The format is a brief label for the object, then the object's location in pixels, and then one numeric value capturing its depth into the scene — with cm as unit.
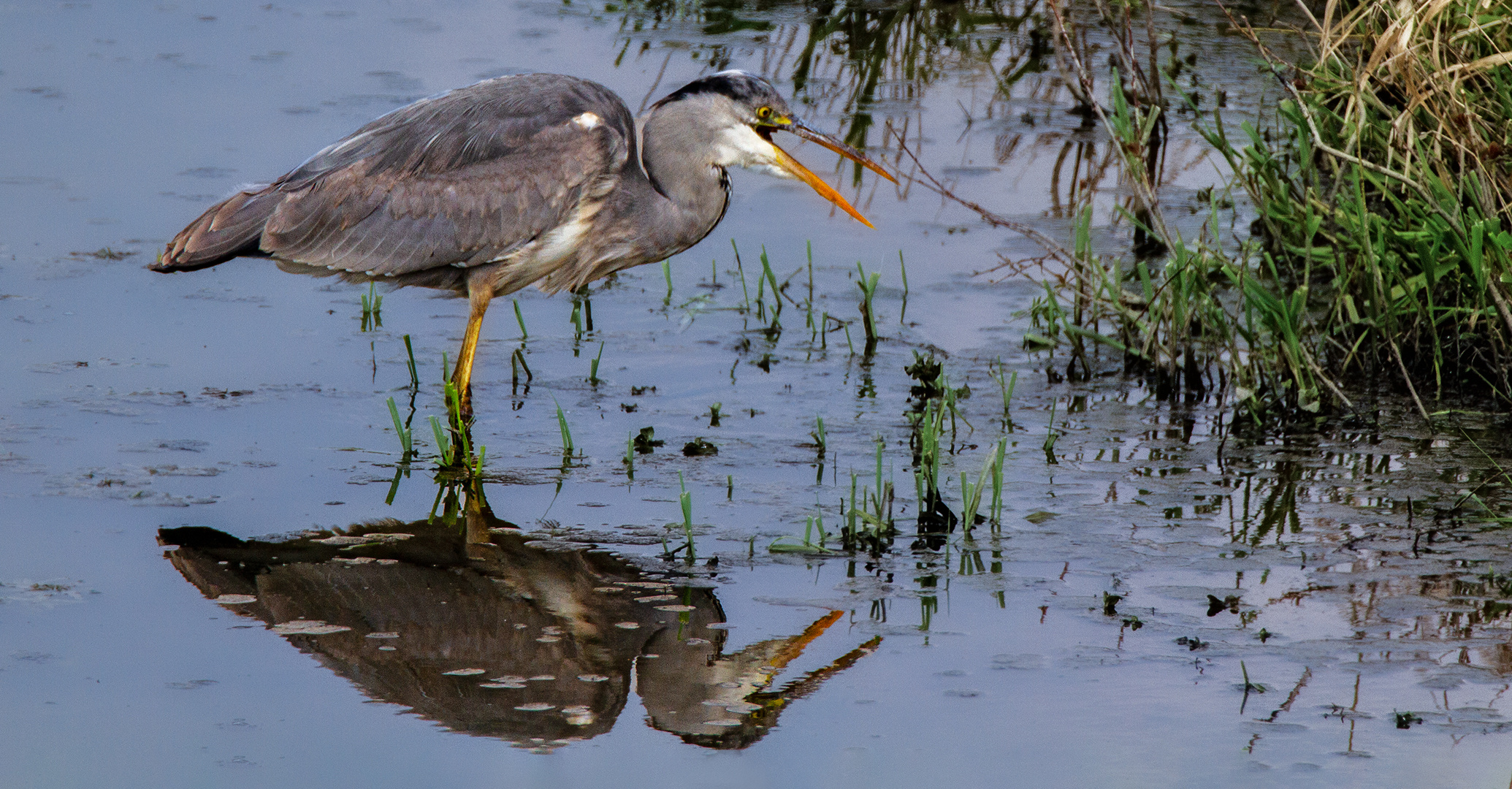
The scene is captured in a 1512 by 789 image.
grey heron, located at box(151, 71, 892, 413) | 1174
